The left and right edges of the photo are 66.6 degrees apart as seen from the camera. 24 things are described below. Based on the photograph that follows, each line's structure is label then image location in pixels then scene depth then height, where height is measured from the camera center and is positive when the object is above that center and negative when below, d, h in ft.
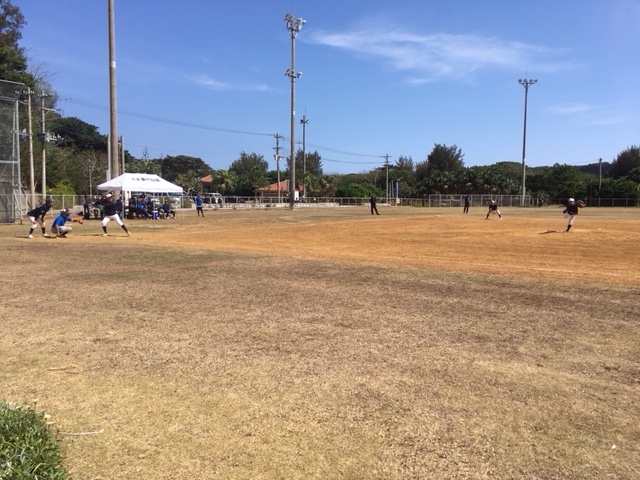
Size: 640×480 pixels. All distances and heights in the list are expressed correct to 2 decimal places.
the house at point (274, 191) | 312.79 +8.38
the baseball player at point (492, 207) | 119.55 -0.26
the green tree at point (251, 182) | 317.01 +14.24
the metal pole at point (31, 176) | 126.25 +6.74
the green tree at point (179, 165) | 513.04 +39.46
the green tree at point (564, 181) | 272.80 +15.00
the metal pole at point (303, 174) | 312.68 +19.54
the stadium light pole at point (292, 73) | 177.17 +47.55
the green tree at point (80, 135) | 312.29 +44.43
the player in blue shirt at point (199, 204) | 131.27 -0.37
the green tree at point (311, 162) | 444.14 +38.96
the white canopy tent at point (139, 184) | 97.91 +3.59
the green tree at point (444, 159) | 383.86 +36.66
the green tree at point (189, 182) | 326.48 +14.62
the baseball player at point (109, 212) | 66.90 -1.44
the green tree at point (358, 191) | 305.94 +8.74
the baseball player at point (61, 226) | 65.10 -3.38
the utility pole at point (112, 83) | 96.58 +23.62
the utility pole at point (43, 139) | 143.17 +18.37
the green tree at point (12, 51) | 159.63 +50.43
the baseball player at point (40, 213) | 62.08 -1.59
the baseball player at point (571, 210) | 73.10 -0.48
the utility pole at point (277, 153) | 287.61 +31.70
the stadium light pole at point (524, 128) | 247.27 +39.85
